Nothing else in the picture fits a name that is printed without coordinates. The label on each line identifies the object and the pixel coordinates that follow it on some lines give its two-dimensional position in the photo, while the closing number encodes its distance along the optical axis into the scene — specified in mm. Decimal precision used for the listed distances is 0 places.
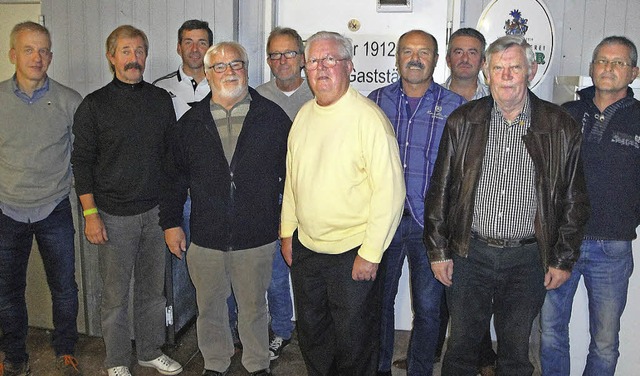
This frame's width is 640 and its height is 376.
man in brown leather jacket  2207
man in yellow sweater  2303
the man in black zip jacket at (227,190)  2592
